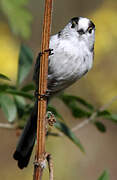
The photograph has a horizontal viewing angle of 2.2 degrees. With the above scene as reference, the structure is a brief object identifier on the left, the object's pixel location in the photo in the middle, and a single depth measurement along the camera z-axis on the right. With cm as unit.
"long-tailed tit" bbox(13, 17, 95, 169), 225
